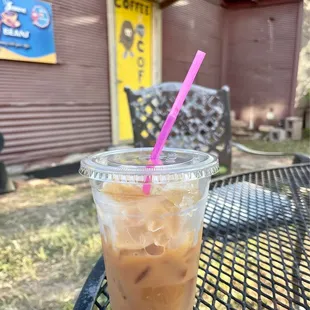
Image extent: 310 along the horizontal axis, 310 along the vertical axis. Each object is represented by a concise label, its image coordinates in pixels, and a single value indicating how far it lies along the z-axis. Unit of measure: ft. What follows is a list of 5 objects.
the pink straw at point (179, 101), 1.61
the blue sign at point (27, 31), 11.02
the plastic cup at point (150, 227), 1.51
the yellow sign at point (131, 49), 14.89
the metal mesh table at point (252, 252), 1.84
